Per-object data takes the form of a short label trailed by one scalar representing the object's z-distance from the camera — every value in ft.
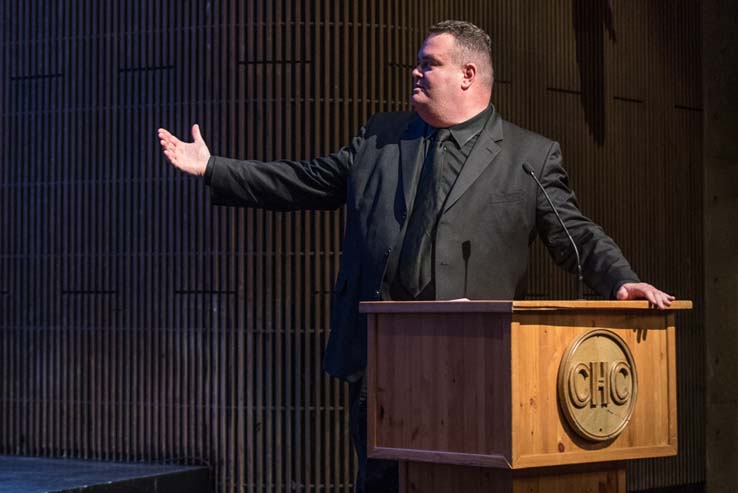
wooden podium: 18.95
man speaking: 22.15
